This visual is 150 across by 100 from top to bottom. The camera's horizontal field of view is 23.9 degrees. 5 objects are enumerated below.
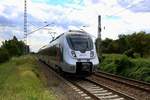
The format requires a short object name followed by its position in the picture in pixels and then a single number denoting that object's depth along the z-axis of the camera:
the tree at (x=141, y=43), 61.06
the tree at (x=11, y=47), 81.43
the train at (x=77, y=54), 23.14
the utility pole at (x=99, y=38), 40.53
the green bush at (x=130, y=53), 55.44
